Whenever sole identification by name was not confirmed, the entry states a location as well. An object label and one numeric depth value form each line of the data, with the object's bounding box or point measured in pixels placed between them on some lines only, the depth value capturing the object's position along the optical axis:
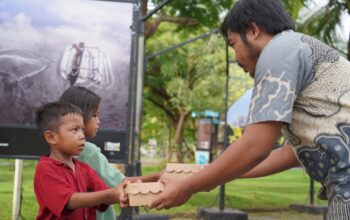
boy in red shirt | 2.77
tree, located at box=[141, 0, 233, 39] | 12.23
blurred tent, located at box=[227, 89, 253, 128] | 11.83
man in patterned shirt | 2.22
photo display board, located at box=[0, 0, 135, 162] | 6.61
